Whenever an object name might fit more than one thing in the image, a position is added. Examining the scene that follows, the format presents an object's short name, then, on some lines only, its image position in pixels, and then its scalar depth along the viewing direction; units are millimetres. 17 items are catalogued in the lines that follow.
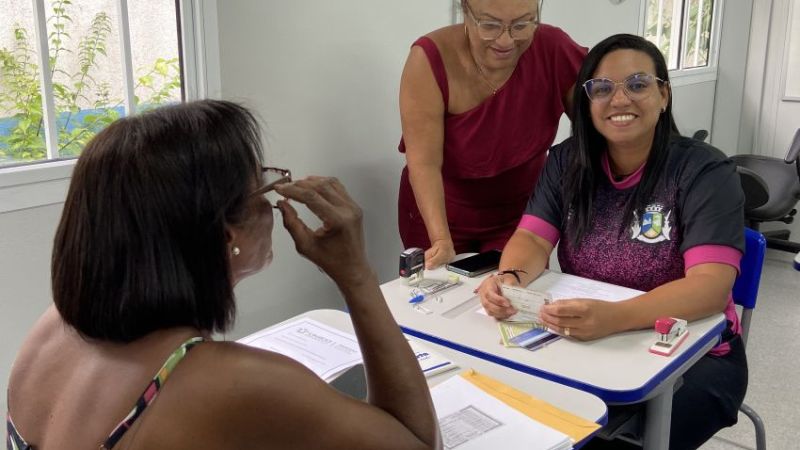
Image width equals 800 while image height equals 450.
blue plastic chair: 1803
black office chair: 3619
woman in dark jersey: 1572
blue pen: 1699
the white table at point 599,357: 1323
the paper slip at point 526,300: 1530
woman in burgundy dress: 2053
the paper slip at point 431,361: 1349
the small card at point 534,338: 1467
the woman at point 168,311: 756
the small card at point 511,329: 1503
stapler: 1427
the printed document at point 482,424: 1105
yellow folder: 1150
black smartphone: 1893
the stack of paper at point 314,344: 1353
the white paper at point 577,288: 1695
